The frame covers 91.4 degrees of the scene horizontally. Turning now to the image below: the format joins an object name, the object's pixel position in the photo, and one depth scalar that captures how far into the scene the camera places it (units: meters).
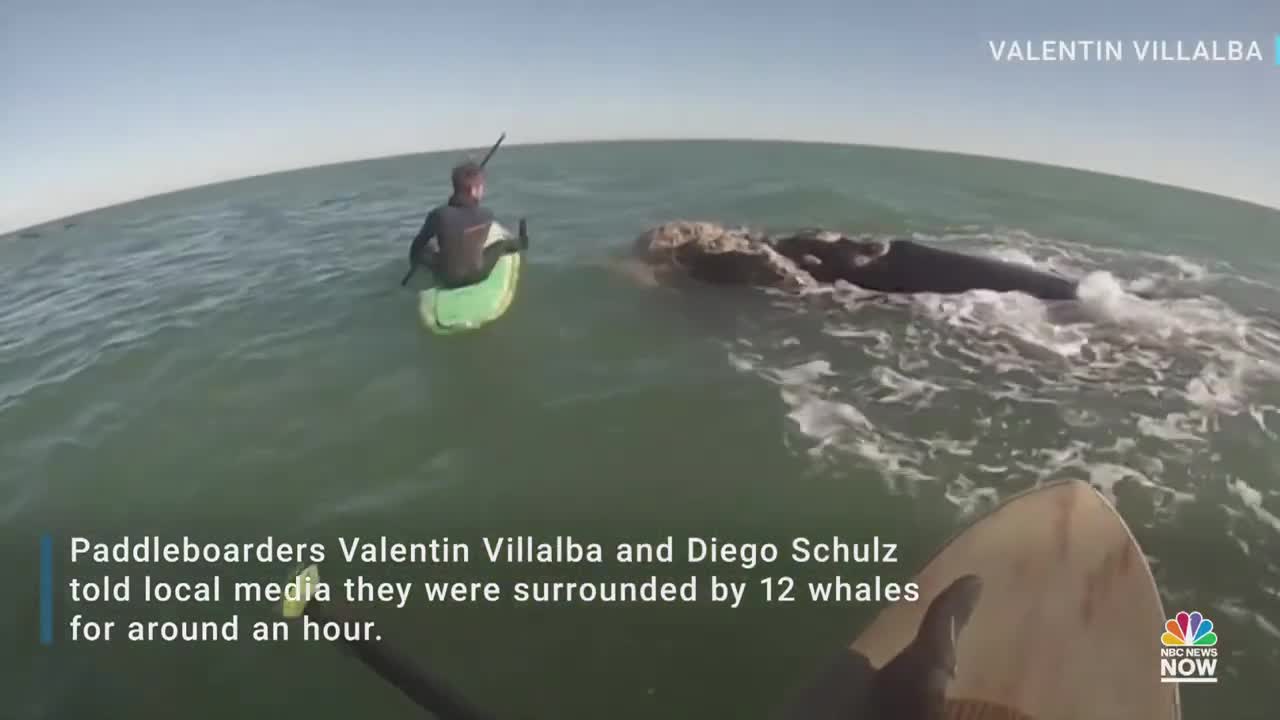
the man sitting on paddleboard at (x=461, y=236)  13.46
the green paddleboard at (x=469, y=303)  13.21
